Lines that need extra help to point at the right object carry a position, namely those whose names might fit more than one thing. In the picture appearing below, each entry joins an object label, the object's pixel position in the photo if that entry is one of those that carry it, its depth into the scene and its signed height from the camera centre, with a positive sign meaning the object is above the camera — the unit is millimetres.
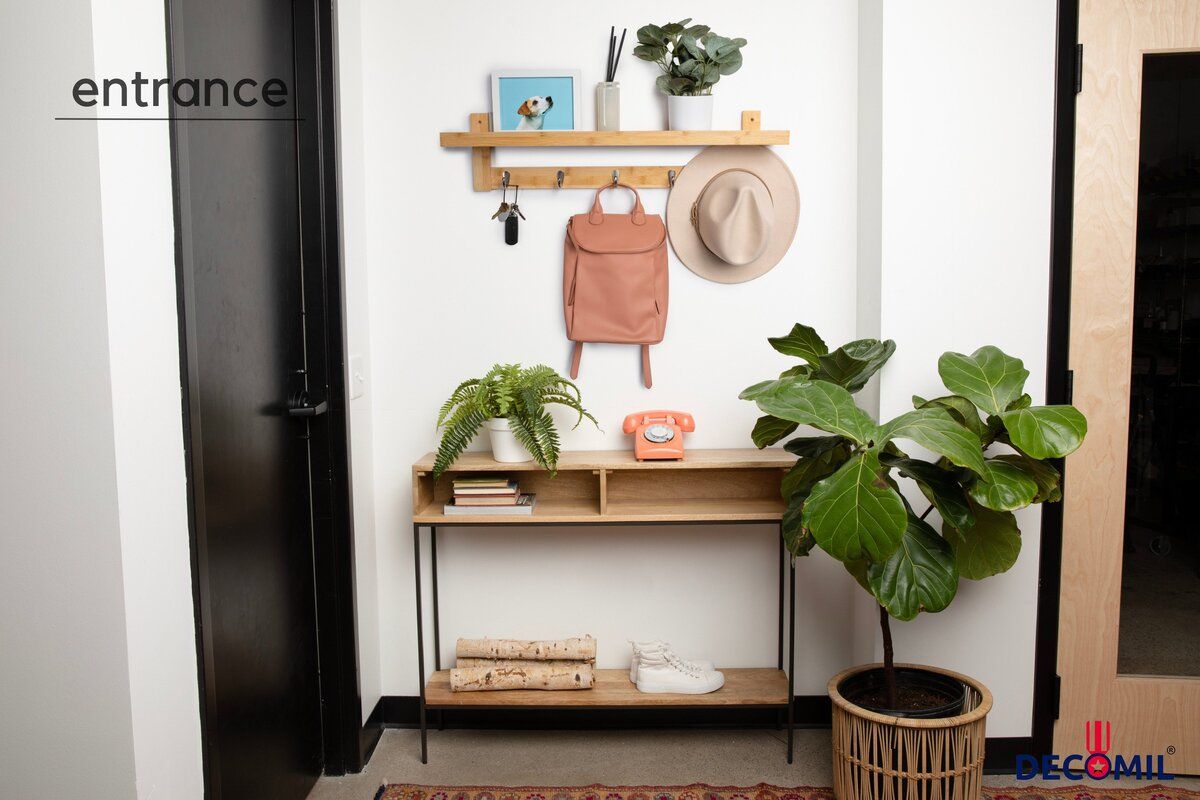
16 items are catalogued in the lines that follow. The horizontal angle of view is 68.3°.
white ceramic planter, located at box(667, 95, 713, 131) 2607 +623
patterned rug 2432 -1294
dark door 1790 -152
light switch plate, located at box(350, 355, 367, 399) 2592 -147
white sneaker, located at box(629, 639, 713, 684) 2716 -1022
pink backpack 2701 +145
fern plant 2475 -234
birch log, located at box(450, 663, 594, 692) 2621 -1045
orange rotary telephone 2580 -319
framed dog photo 2672 +683
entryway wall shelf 2605 +536
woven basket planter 2182 -1080
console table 2531 -541
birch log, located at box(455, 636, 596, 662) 2684 -984
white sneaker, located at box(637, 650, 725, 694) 2623 -1056
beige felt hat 2648 +332
